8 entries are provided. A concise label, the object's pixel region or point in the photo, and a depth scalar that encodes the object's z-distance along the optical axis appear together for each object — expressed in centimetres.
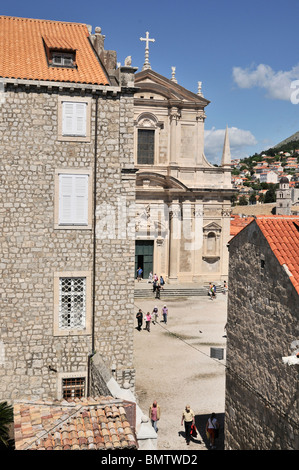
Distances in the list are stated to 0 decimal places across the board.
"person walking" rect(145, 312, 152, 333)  2398
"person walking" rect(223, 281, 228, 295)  3549
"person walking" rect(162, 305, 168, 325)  2548
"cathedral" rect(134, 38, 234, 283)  3612
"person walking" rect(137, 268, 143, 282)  3594
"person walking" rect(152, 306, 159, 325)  2618
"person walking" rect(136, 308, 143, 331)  2416
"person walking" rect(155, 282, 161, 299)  3244
